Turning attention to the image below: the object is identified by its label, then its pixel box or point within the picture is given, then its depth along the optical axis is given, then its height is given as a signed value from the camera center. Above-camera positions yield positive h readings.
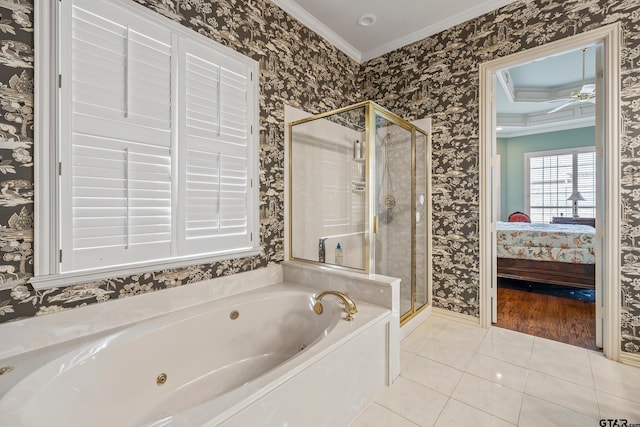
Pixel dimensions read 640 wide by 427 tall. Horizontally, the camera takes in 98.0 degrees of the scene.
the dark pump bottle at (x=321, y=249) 2.37 -0.31
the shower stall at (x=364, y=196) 2.12 +0.15
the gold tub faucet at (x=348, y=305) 1.60 -0.53
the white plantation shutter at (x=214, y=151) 1.82 +0.43
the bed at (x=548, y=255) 3.21 -0.50
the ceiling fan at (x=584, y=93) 3.52 +1.58
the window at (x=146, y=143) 1.39 +0.42
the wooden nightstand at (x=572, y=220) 5.29 -0.13
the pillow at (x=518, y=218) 5.57 -0.10
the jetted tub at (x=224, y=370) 1.03 -0.76
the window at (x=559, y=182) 5.66 +0.67
